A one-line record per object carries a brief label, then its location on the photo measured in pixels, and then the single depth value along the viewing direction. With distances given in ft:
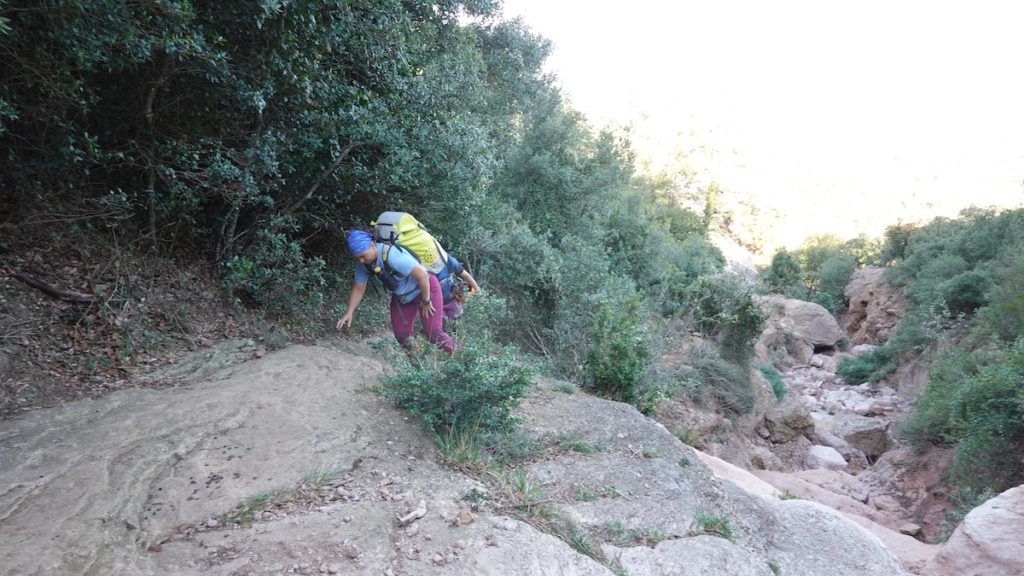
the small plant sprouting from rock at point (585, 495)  13.30
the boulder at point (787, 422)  43.75
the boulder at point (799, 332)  72.83
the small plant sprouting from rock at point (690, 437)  31.68
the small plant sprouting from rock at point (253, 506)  10.30
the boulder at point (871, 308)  78.84
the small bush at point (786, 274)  96.48
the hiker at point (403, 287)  16.56
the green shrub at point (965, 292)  59.00
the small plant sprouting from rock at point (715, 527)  13.42
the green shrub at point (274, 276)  20.40
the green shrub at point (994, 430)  28.78
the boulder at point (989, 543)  16.33
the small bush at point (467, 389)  14.14
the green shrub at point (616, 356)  27.07
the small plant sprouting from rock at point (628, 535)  12.08
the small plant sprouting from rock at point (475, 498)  11.75
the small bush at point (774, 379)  48.50
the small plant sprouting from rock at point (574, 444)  15.85
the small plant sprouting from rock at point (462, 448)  13.38
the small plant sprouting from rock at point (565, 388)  21.86
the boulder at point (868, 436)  47.03
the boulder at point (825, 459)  41.45
